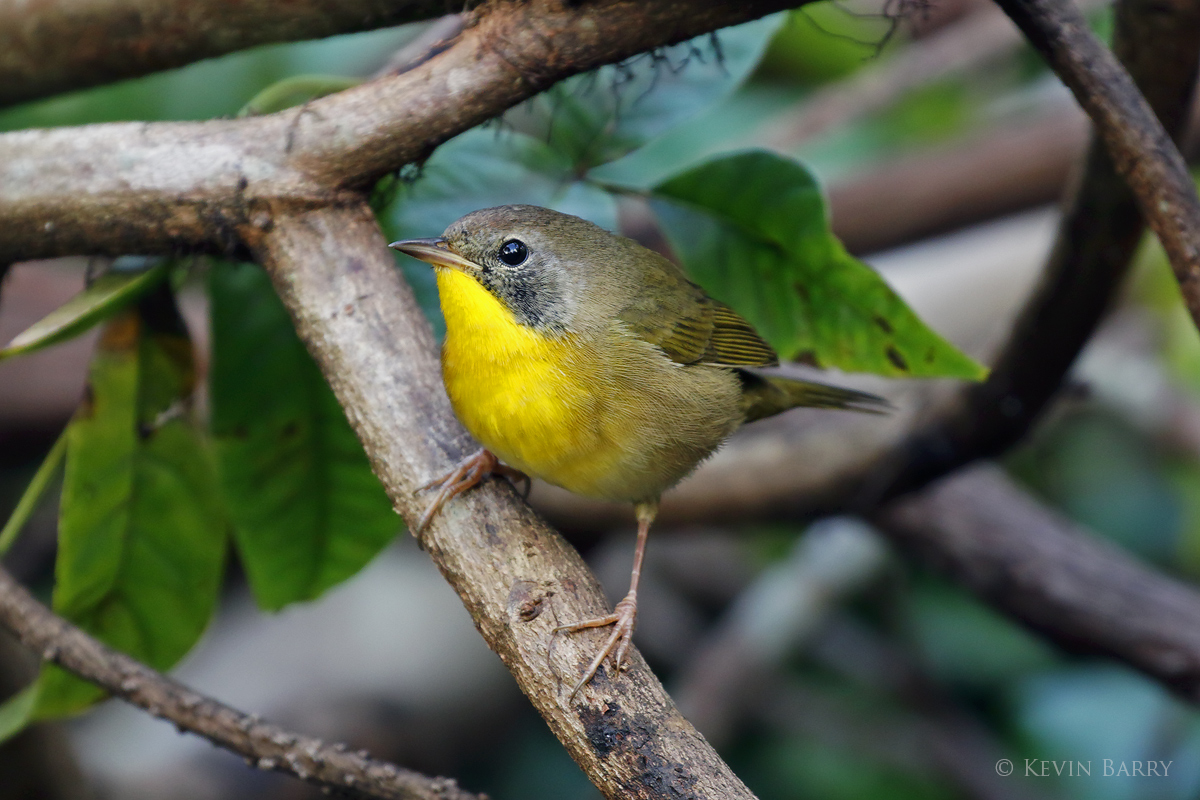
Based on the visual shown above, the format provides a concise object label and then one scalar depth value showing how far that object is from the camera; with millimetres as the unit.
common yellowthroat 4000
